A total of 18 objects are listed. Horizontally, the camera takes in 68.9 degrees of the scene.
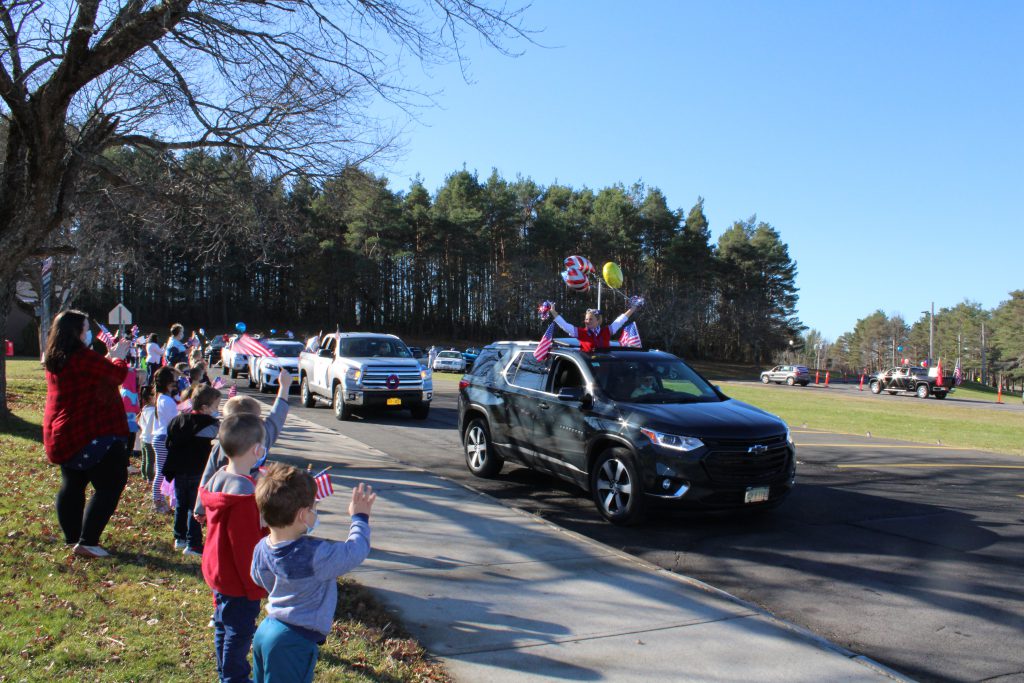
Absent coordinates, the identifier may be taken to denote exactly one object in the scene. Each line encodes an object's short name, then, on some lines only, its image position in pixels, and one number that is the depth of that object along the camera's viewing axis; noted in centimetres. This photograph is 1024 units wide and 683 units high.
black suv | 700
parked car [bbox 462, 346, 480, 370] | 4479
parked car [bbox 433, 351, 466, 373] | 4638
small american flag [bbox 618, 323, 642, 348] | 963
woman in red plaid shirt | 534
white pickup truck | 1617
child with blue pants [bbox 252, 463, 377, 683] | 279
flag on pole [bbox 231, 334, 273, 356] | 1039
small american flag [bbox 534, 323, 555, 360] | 899
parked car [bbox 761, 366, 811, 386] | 5478
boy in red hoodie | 328
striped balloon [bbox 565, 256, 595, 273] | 1471
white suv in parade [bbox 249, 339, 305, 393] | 2256
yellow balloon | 1366
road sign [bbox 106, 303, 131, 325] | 2877
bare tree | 823
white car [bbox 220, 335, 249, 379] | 2829
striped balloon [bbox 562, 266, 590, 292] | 1441
